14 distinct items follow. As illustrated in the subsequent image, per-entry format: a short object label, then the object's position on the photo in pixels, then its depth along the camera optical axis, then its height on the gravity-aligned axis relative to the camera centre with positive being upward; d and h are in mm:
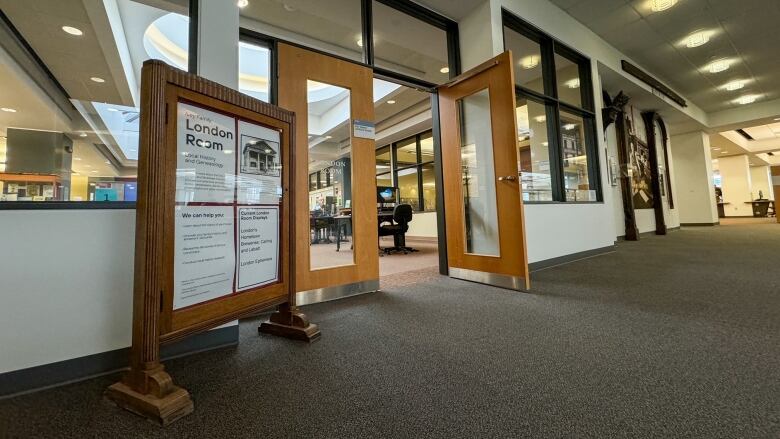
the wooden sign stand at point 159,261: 1162 -82
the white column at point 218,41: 1857 +1252
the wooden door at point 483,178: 2869 +565
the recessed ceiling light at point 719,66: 6516 +3420
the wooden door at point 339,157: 2580 +704
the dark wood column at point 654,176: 7574 +1199
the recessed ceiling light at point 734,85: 7577 +3449
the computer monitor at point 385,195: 7094 +916
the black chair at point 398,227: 5957 +110
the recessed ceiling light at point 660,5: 4501 +3307
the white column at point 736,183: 14734 +1813
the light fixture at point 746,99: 8508 +3459
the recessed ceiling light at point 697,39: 5422 +3369
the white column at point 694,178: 9922 +1452
